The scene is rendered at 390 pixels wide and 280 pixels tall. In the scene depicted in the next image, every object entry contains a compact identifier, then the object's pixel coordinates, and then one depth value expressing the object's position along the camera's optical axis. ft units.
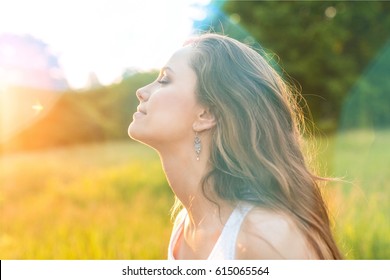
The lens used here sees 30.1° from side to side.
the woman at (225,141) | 3.90
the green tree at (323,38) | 42.52
